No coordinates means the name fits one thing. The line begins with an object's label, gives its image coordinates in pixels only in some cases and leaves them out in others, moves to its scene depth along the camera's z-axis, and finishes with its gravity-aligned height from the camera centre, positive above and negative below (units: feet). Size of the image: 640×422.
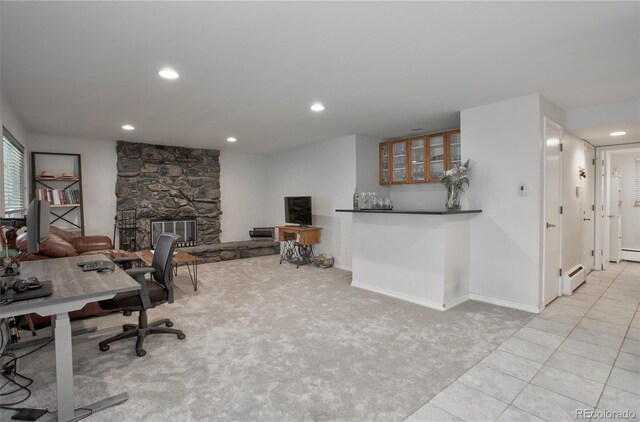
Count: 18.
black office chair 8.42 -2.36
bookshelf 17.07 +1.22
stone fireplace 19.88 +1.02
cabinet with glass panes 15.89 +2.41
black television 19.85 -0.31
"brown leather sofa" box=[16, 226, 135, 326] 10.25 -1.59
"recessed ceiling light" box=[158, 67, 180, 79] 8.92 +3.72
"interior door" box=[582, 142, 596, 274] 15.96 -0.45
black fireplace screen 20.54 -1.47
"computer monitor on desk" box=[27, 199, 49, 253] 6.39 -0.32
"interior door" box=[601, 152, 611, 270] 17.78 -0.70
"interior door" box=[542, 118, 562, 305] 11.69 -0.47
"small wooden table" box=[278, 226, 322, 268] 19.29 -2.20
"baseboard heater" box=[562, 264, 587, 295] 13.29 -3.31
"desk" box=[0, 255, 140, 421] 5.36 -1.63
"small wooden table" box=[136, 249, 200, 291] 13.80 -2.24
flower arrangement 12.58 +0.81
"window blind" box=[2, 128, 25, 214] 12.29 +1.46
